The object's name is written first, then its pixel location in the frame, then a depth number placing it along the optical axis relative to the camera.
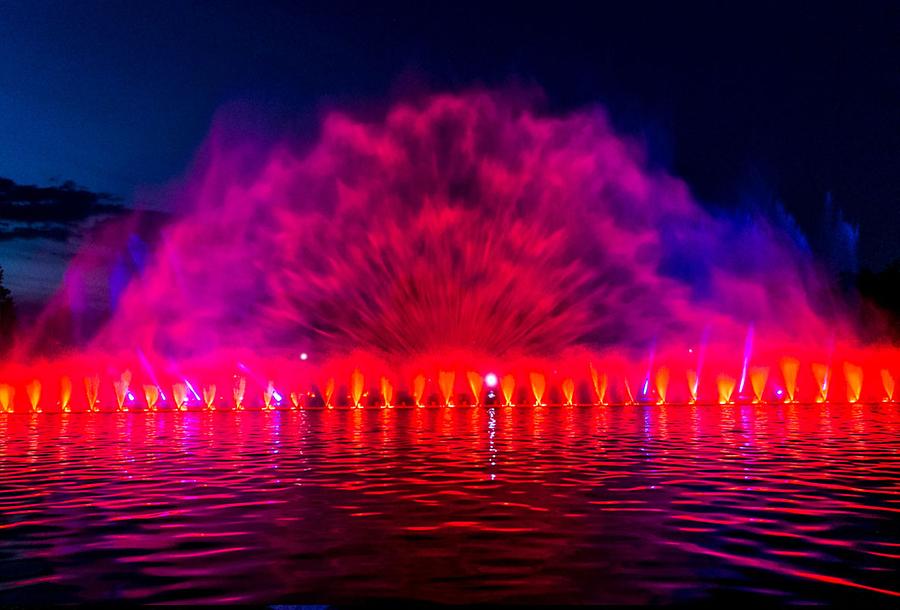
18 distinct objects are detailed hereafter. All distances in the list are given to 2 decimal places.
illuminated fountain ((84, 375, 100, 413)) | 61.00
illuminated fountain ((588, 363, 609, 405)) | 63.44
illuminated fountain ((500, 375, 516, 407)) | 61.10
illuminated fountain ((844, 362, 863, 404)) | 62.50
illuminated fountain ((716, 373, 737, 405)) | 60.49
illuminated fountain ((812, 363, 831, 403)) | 63.91
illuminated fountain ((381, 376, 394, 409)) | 62.64
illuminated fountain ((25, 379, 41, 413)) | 62.94
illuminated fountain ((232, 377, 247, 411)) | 59.81
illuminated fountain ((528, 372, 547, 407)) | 62.58
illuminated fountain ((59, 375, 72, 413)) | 61.09
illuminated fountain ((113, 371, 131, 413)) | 62.39
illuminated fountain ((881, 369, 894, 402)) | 64.31
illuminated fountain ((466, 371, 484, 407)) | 63.55
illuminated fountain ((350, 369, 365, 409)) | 63.59
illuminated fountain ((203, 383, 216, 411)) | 59.81
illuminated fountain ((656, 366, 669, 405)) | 62.84
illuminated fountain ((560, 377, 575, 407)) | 63.09
